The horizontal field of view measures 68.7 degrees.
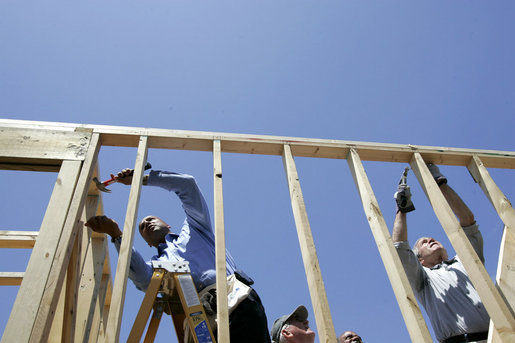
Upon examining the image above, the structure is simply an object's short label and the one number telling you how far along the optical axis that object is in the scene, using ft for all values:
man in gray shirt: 9.61
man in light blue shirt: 7.90
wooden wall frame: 6.32
